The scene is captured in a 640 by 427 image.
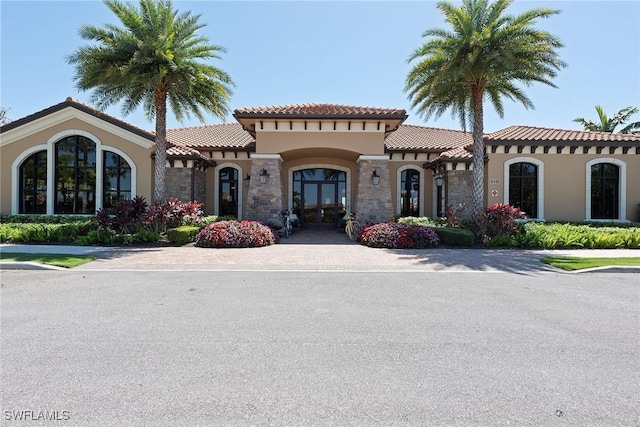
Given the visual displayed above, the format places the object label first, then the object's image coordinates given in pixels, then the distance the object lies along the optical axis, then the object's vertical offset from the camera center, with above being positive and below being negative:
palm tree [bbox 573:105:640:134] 29.81 +8.24
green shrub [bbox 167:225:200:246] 12.59 -0.76
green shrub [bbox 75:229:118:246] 12.39 -0.90
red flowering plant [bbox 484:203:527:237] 13.36 -0.17
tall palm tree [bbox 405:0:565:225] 12.88 +5.96
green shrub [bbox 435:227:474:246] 12.62 -0.81
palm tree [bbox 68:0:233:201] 12.96 +5.79
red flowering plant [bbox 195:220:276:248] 12.31 -0.78
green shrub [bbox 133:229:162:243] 12.83 -0.85
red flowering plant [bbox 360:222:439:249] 12.42 -0.81
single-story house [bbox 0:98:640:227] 15.73 +2.43
